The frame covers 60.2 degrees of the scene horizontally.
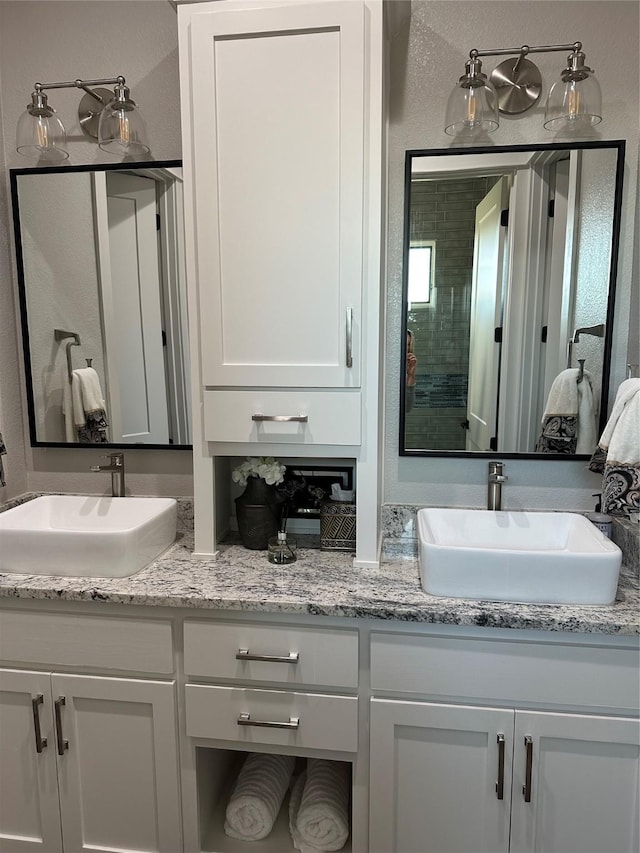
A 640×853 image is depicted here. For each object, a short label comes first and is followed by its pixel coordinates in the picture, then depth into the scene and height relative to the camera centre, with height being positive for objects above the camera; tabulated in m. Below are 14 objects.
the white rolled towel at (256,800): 1.55 -1.30
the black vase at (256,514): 1.66 -0.52
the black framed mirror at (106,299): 1.76 +0.14
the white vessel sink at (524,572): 1.27 -0.54
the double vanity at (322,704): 1.27 -0.88
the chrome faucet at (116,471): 1.80 -0.42
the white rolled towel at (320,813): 1.50 -1.29
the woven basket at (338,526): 1.65 -0.55
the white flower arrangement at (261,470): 1.64 -0.38
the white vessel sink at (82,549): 1.45 -0.55
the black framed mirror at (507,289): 1.60 +0.16
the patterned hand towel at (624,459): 1.40 -0.30
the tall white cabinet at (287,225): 1.38 +0.30
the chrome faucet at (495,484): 1.64 -0.42
